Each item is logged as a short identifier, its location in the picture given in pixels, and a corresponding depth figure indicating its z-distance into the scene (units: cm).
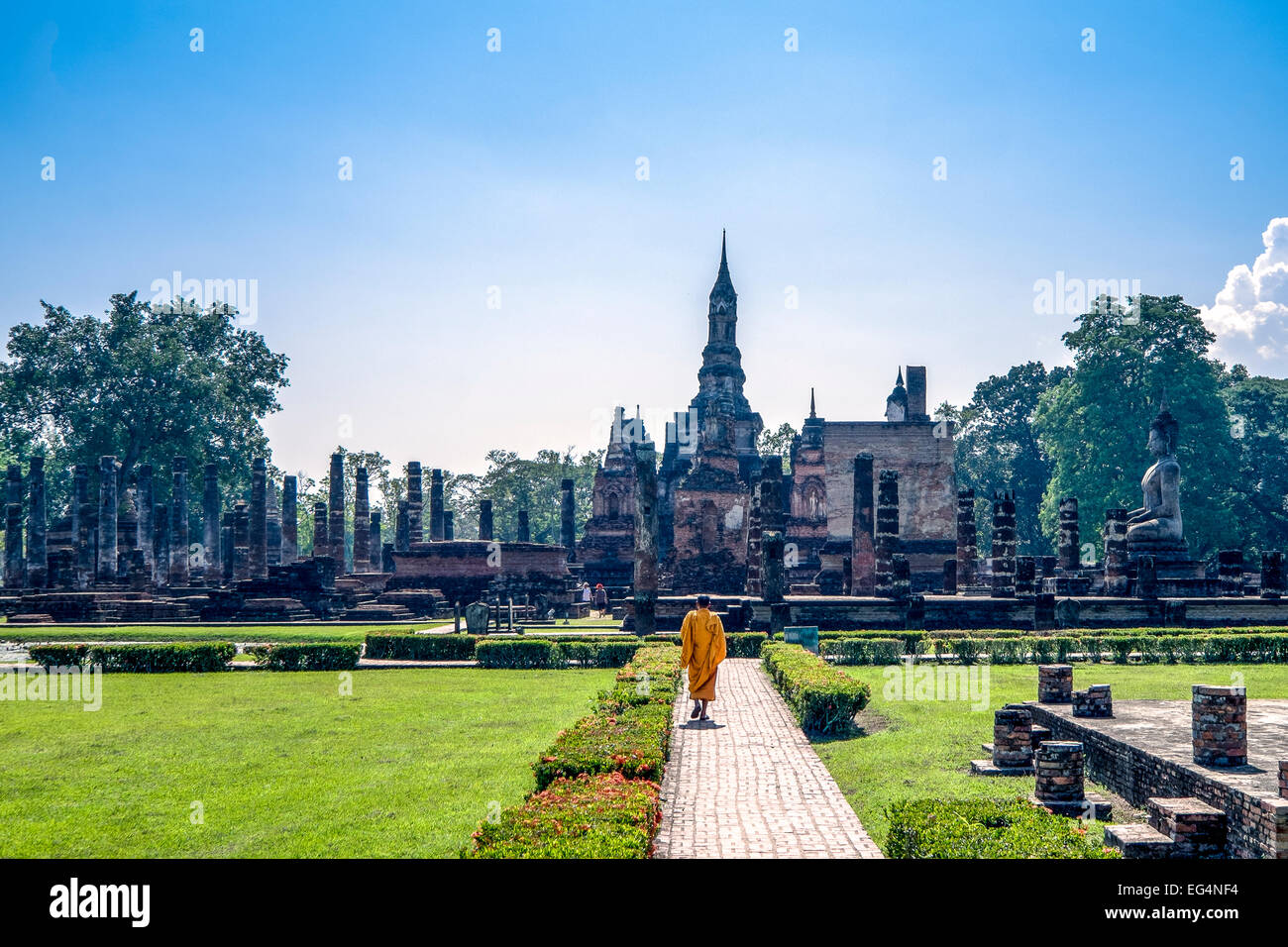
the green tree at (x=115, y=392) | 4912
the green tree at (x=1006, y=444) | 6312
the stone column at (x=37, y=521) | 4158
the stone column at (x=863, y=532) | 3272
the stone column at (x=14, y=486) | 4253
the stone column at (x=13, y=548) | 4175
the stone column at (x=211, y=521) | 4466
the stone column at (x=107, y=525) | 4172
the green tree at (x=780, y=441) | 8334
